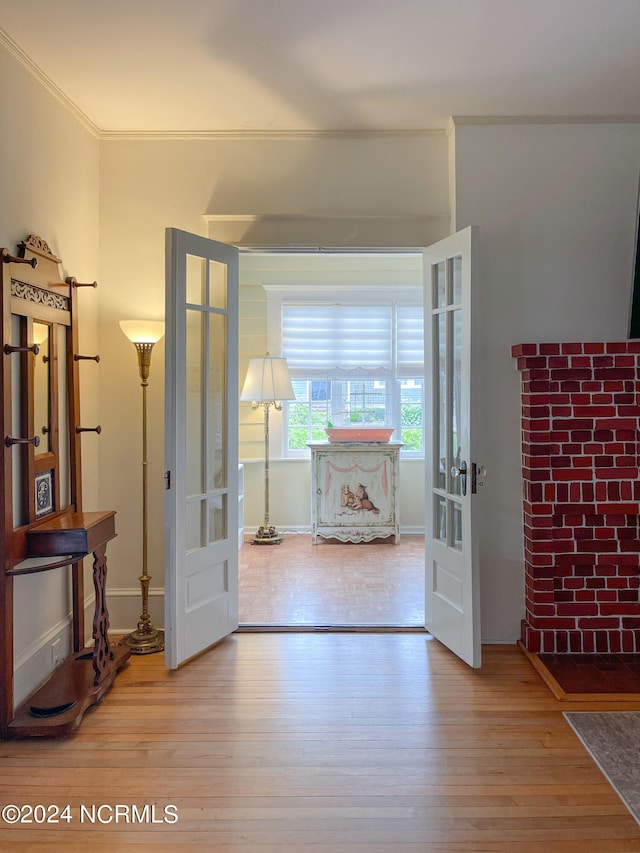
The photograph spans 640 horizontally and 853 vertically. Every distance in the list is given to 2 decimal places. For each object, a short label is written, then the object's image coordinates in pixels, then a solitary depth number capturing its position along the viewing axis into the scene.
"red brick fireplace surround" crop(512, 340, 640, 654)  3.27
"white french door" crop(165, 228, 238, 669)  3.13
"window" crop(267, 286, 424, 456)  6.50
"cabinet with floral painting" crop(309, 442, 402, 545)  5.91
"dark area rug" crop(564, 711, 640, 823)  2.17
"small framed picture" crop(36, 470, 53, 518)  2.88
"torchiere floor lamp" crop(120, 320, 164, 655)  3.38
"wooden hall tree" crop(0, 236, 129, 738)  2.55
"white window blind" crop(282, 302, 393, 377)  6.53
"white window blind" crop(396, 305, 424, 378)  6.51
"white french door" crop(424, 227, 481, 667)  3.09
